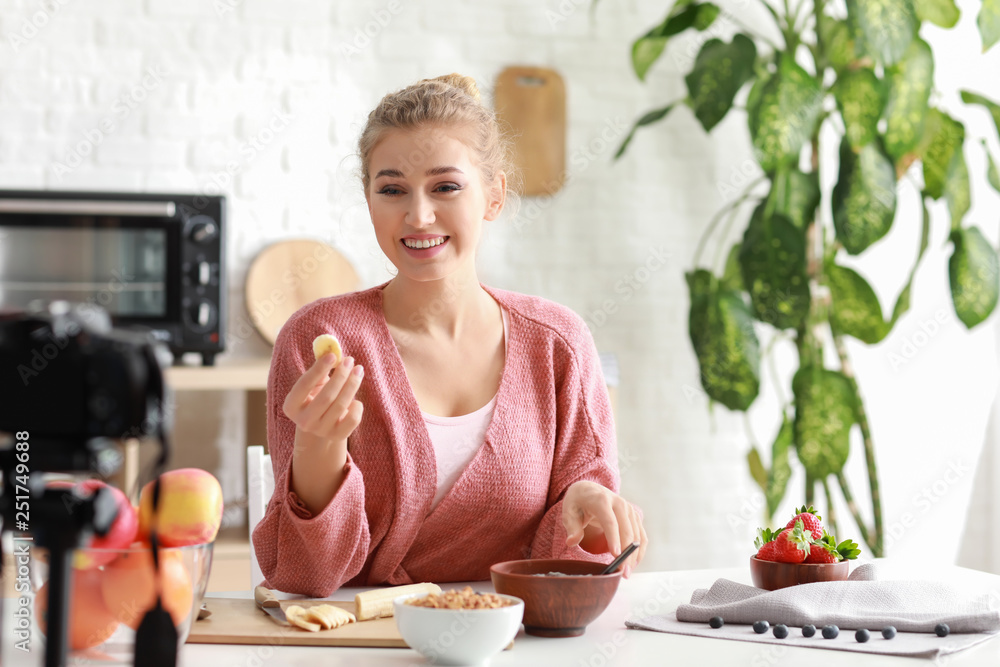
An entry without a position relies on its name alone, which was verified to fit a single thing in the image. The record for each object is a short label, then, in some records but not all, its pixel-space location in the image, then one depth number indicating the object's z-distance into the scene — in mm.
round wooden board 2926
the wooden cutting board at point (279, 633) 979
